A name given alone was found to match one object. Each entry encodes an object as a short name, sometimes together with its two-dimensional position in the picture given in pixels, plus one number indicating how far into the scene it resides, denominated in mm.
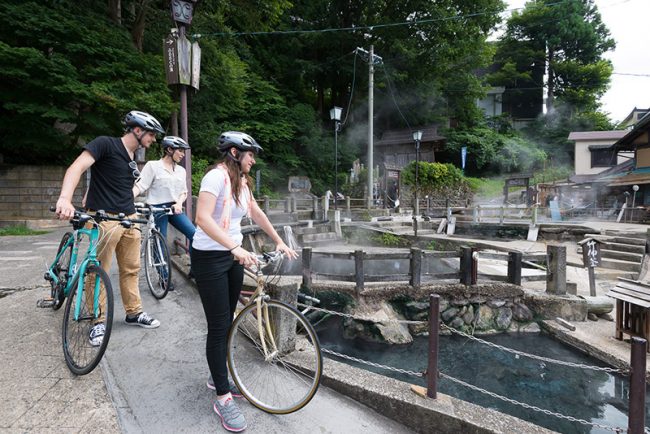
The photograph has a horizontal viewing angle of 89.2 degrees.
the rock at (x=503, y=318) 8312
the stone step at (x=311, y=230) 14009
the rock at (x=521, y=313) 8225
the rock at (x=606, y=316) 7895
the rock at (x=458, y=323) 8383
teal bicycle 2654
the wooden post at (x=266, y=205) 14562
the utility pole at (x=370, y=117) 22609
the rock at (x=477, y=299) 8469
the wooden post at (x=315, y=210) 17212
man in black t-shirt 2838
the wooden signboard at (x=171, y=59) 5539
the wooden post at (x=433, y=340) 2885
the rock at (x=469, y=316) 8414
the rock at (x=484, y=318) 8406
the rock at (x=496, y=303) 8391
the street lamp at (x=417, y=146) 20412
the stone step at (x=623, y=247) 11048
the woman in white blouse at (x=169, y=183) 4219
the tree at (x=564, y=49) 36406
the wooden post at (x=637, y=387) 2336
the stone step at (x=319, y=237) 14344
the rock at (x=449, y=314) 8438
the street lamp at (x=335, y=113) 17694
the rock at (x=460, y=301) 8492
